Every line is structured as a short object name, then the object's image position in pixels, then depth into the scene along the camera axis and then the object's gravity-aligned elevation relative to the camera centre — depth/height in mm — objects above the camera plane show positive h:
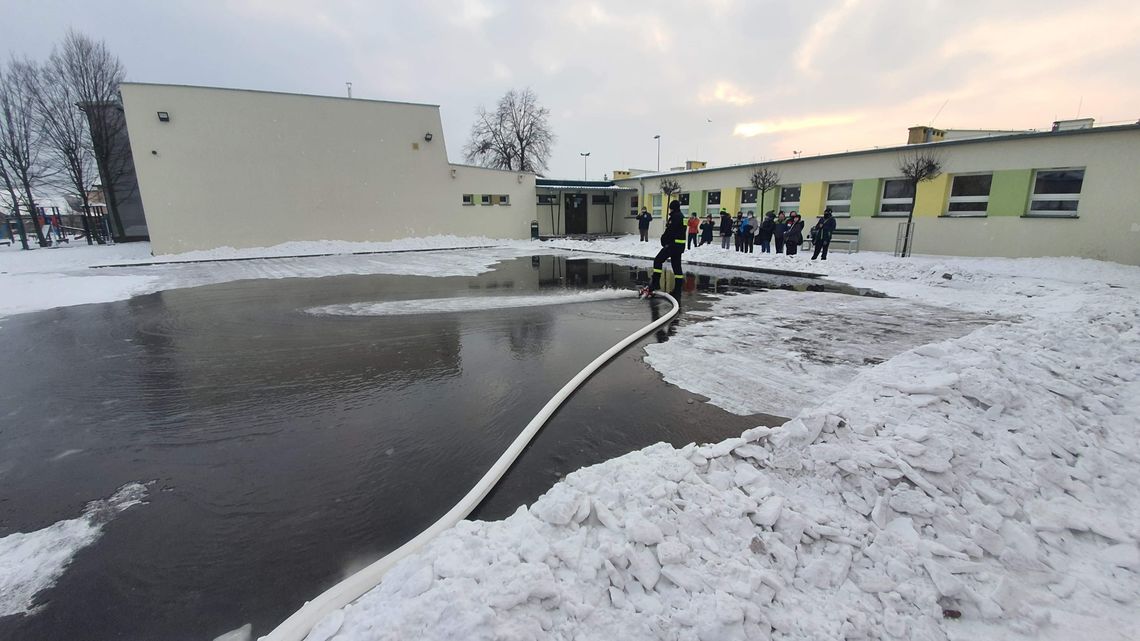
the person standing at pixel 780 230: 18950 -297
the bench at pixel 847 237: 19953 -661
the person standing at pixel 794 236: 17672 -503
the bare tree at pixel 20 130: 25703 +5638
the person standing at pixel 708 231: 20984 -318
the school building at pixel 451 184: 15266 +1763
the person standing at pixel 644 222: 25438 +114
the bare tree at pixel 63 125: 26844 +6127
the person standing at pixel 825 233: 17141 -404
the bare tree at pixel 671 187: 27938 +2145
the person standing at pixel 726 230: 21031 -291
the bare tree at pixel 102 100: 27516 +7755
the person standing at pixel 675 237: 11609 -311
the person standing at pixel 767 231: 18922 -327
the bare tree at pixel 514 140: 47031 +8461
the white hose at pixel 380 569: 2178 -1765
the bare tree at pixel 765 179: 22391 +1990
